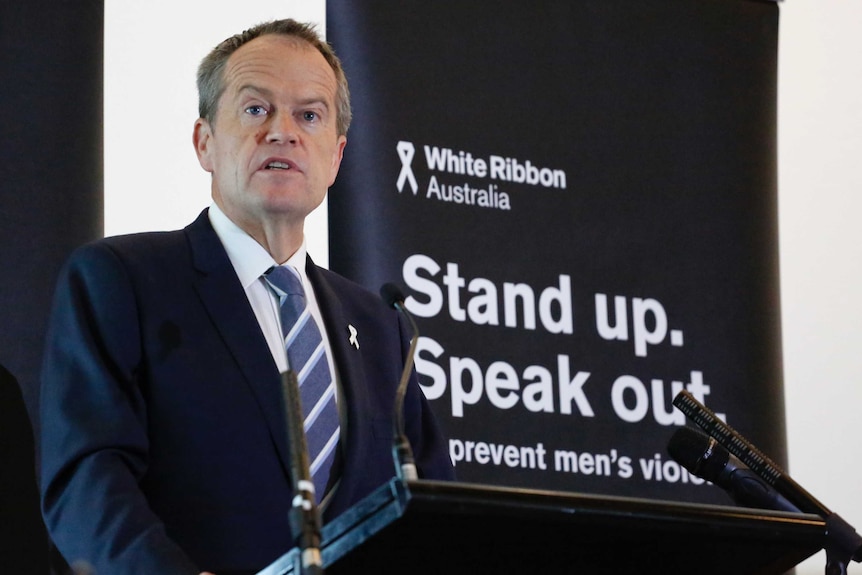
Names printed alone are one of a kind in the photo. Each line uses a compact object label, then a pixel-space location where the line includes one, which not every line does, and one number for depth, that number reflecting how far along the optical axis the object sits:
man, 3.41
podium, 3.07
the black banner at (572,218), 4.16
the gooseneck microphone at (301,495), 3.00
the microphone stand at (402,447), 3.09
